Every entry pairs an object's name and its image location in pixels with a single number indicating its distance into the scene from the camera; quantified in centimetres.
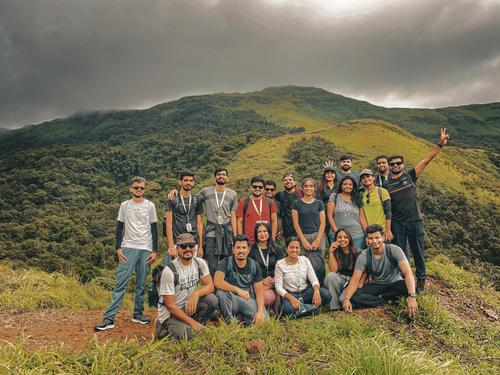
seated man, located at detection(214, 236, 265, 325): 488
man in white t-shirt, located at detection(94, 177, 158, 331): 517
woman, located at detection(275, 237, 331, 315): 517
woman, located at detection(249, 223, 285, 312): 532
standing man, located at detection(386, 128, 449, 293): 579
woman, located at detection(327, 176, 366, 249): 586
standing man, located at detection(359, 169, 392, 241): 576
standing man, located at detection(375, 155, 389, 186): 614
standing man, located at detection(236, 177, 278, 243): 591
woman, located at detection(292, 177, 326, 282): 588
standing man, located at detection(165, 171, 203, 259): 571
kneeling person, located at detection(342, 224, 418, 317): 499
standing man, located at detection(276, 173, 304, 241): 627
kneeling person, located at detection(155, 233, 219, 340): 445
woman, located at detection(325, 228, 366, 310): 539
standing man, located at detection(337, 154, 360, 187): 644
